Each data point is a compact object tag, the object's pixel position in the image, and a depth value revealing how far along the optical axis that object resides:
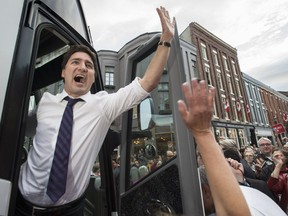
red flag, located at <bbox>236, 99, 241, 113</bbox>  26.93
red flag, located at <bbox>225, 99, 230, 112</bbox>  24.10
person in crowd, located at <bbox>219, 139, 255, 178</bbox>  3.62
